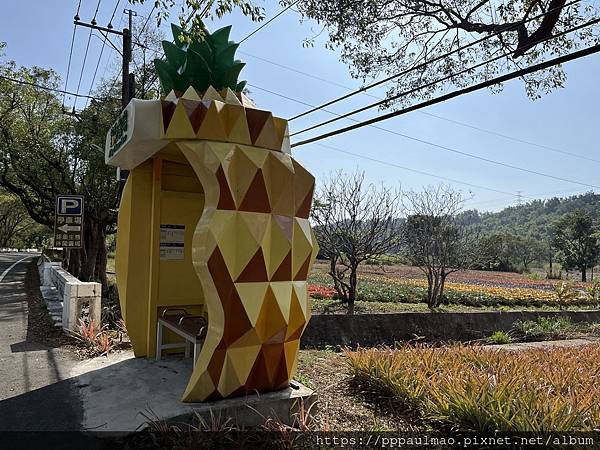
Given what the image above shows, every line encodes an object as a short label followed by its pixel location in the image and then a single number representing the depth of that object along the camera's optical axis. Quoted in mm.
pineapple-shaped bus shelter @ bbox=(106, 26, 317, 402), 4953
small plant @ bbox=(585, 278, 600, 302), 24422
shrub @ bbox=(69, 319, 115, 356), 7461
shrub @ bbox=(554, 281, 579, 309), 22453
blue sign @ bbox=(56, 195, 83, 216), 10859
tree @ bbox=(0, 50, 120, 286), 18156
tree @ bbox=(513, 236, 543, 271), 65688
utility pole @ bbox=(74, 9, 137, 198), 13047
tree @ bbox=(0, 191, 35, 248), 37253
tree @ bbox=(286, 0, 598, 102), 8508
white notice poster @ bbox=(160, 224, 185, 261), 6922
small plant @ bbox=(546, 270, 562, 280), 44506
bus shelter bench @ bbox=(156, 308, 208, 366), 5371
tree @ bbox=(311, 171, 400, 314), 16172
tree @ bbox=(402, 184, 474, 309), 18516
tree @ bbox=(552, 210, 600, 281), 53281
